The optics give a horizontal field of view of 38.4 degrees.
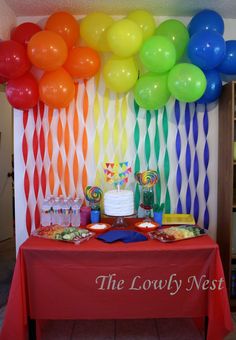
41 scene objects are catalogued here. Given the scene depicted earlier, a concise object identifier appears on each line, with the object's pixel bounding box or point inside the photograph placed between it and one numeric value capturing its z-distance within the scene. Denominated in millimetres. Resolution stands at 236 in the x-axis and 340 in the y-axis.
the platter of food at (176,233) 2123
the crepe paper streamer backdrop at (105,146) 2678
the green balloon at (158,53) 2186
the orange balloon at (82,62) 2340
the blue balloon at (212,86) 2426
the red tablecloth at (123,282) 2014
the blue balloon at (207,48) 2219
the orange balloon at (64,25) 2379
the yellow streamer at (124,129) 2672
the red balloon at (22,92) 2361
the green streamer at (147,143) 2676
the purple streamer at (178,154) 2670
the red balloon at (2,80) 2566
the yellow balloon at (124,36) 2195
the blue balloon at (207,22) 2398
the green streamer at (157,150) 2686
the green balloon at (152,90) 2359
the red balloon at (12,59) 2238
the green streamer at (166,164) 2682
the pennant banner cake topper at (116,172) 2465
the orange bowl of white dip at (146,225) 2342
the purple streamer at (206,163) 2684
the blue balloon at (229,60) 2379
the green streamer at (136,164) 2688
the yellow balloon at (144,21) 2420
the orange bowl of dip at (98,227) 2327
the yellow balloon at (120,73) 2357
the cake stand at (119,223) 2436
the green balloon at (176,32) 2393
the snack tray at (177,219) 2484
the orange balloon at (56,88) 2307
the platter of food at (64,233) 2113
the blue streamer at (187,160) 2672
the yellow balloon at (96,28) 2387
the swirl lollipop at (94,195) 2557
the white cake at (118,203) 2301
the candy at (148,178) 2525
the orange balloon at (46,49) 2170
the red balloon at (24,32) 2424
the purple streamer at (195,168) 2684
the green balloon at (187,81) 2207
